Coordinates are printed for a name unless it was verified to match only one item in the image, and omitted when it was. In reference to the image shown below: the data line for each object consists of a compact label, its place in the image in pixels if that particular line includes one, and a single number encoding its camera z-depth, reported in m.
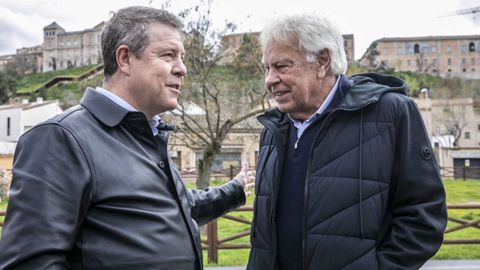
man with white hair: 2.44
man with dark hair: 1.87
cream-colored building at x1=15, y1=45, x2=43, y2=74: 120.19
